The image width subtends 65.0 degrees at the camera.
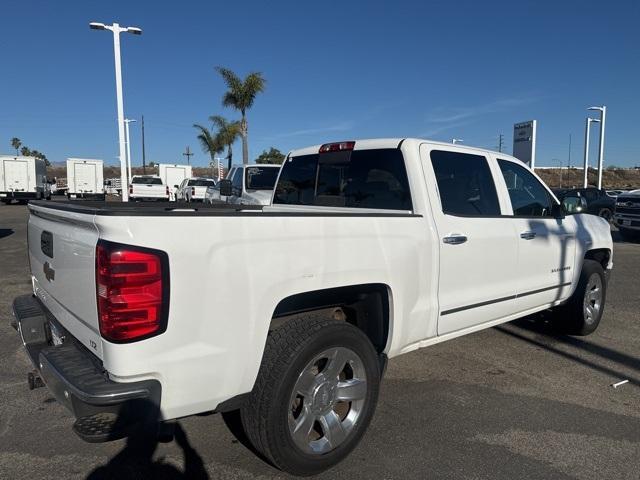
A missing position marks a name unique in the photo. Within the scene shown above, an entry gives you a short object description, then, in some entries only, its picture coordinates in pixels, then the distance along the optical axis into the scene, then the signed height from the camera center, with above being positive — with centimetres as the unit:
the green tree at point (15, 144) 10056 +883
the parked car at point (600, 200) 2142 -23
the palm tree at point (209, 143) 4379 +417
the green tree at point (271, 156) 5056 +361
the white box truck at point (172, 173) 3881 +133
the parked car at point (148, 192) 2700 -11
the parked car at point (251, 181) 1067 +22
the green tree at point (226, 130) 4059 +488
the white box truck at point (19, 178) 3111 +66
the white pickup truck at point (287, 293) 218 -56
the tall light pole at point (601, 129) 3394 +440
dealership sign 2153 +234
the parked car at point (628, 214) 1500 -58
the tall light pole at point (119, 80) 2033 +457
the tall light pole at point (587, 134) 3681 +444
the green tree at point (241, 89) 3148 +636
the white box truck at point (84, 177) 3388 +85
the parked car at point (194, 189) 2230 +6
